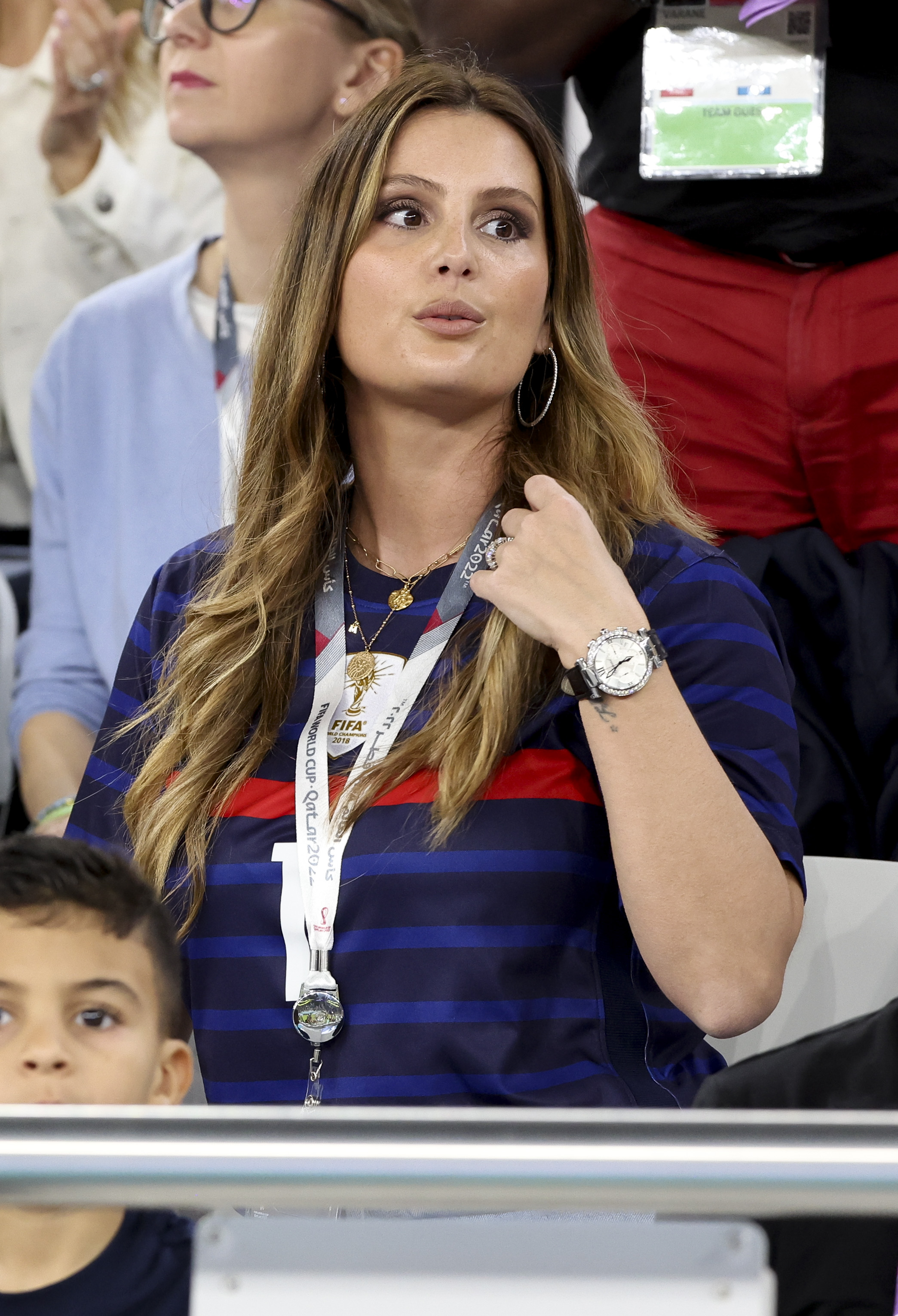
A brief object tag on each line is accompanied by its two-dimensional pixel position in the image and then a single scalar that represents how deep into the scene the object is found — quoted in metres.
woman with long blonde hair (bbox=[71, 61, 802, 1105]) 9.91
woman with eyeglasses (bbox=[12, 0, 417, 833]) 10.62
